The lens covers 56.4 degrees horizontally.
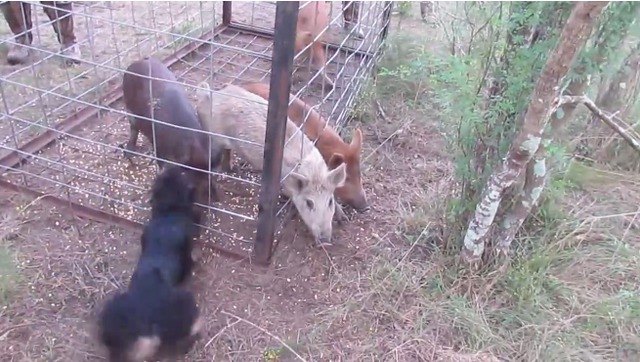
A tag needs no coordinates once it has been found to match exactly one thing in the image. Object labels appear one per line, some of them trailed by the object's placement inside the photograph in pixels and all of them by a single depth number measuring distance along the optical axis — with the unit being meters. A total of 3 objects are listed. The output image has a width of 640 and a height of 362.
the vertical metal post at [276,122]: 2.46
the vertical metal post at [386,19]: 5.14
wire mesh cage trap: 3.13
